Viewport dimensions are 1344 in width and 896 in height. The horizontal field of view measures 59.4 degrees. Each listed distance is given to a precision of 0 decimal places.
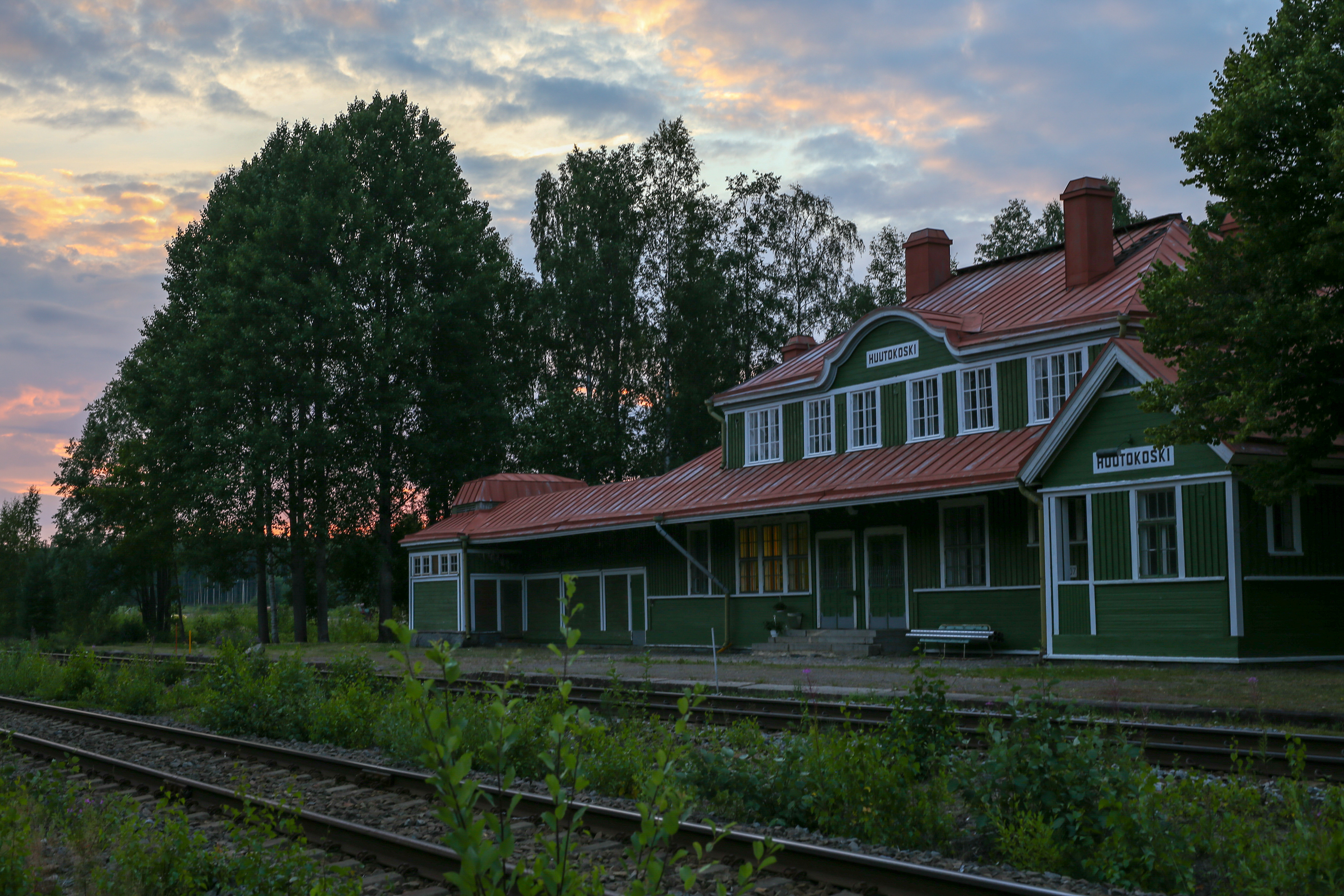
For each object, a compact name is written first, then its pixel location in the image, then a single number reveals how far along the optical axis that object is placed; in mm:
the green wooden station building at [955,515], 19062
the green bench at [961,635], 22323
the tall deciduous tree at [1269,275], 15594
